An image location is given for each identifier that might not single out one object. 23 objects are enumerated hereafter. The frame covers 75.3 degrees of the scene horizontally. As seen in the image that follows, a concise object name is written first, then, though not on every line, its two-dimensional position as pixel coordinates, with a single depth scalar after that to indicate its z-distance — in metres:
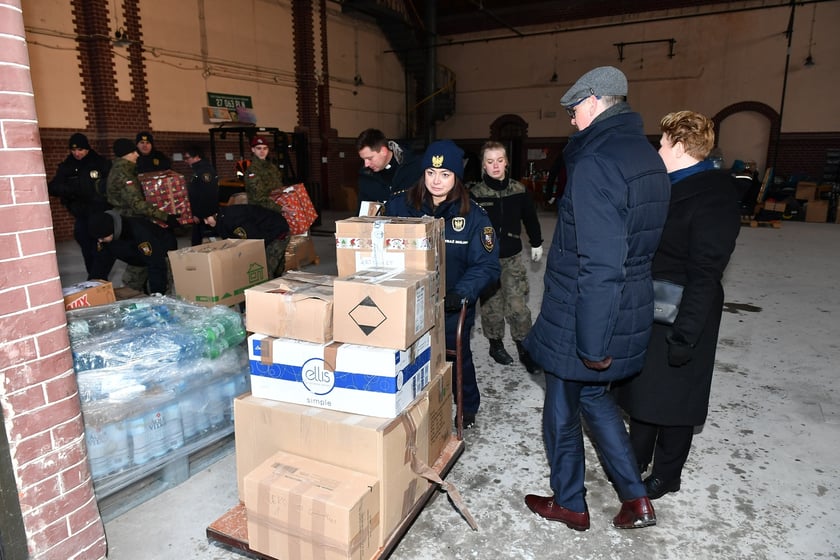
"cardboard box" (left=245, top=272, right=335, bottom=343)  1.95
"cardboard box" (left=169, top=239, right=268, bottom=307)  3.91
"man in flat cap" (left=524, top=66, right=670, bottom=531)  1.80
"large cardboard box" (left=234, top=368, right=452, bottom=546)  1.85
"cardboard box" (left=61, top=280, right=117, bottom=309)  3.18
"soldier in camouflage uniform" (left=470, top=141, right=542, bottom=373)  3.83
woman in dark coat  2.06
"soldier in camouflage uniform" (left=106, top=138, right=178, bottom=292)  4.63
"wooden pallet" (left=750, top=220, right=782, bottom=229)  11.63
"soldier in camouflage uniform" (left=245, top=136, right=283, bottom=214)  5.34
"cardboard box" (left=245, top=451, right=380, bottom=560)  1.71
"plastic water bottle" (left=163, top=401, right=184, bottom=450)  2.50
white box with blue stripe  1.89
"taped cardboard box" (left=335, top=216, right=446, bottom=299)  2.16
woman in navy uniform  2.66
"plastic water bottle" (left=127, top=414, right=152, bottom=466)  2.36
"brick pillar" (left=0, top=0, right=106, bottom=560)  1.61
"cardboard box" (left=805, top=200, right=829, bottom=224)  12.73
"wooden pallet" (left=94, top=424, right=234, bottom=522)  2.26
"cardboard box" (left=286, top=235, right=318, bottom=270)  6.98
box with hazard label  1.85
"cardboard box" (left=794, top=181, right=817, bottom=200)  13.06
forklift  10.23
